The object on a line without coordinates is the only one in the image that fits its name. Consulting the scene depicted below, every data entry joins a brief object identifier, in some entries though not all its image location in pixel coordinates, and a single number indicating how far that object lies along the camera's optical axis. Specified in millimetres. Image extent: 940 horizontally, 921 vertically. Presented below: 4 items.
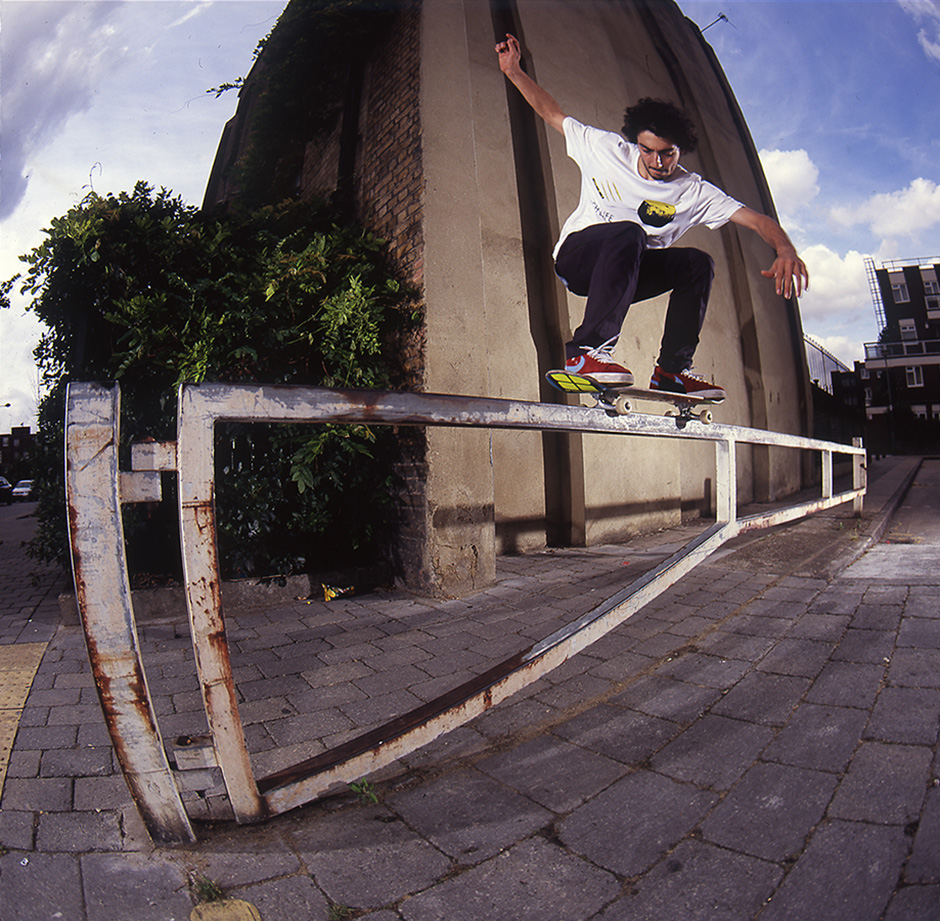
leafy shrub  3762
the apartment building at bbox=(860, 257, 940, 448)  37125
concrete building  4301
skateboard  1880
